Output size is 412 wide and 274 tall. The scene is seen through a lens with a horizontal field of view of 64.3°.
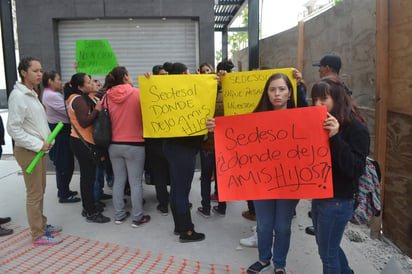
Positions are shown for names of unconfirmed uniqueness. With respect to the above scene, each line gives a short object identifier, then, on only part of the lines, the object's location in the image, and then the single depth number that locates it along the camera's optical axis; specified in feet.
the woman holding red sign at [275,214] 8.43
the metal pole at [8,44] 19.72
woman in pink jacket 12.23
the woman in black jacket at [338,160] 6.89
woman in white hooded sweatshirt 10.63
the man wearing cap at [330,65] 12.12
